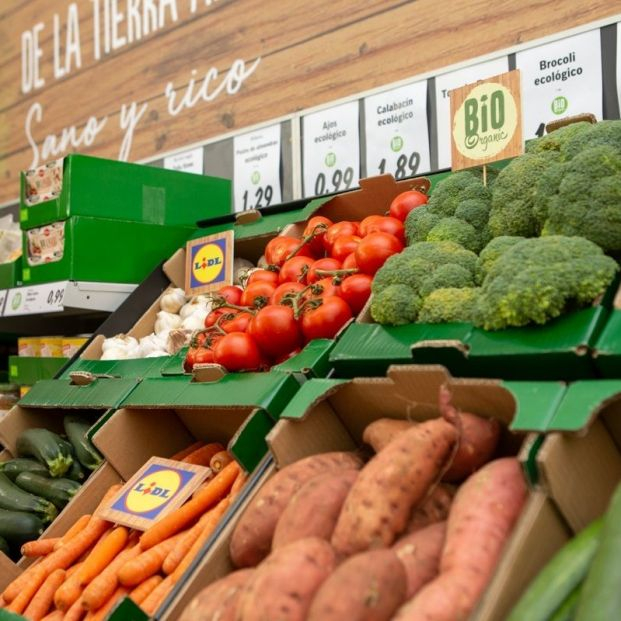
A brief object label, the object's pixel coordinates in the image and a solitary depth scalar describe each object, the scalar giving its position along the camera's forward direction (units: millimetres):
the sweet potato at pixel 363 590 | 1088
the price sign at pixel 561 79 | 2771
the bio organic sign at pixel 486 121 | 1995
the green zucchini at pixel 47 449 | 2475
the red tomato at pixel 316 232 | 2592
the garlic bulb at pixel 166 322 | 2949
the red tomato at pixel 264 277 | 2492
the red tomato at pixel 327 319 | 2033
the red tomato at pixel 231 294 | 2562
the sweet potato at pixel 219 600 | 1269
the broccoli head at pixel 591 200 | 1629
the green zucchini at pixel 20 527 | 2307
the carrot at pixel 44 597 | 1914
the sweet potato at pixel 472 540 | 1101
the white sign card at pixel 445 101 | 3193
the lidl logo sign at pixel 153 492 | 1961
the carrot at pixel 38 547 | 2150
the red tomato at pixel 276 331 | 2107
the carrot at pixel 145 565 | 1803
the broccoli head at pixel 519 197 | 1879
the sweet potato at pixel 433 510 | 1365
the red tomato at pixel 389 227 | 2281
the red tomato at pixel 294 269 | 2379
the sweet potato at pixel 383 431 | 1534
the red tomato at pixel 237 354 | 2098
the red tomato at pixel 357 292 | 2090
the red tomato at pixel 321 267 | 2291
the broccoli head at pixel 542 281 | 1454
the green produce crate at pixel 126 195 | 3251
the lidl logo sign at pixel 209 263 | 2982
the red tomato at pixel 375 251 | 2141
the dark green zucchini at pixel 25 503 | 2361
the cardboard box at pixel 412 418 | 1131
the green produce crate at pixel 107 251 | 3162
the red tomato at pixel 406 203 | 2373
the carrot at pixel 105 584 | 1799
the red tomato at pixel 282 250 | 2590
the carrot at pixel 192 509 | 1874
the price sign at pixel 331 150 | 3619
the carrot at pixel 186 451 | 2225
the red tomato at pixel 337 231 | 2451
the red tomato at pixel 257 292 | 2426
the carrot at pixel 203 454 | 2150
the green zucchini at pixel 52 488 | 2393
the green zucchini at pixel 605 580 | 923
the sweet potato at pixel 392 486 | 1297
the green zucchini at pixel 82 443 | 2486
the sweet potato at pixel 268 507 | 1486
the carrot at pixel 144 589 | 1766
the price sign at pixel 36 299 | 3148
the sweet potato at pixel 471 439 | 1390
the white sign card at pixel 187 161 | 4418
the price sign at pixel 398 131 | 3344
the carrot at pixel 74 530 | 2104
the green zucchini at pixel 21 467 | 2508
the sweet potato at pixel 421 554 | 1213
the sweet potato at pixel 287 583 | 1143
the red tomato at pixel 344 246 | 2343
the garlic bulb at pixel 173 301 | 3068
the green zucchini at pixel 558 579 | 1030
